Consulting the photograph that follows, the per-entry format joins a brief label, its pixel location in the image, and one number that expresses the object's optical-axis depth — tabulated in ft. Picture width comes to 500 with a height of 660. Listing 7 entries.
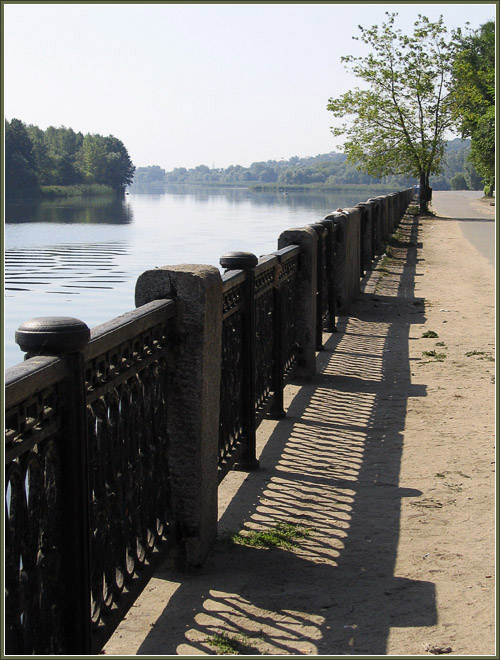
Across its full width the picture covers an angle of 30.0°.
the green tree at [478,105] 153.58
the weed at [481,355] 31.76
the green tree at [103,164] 463.01
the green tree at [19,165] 354.54
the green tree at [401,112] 157.17
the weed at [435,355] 31.95
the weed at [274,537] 15.53
